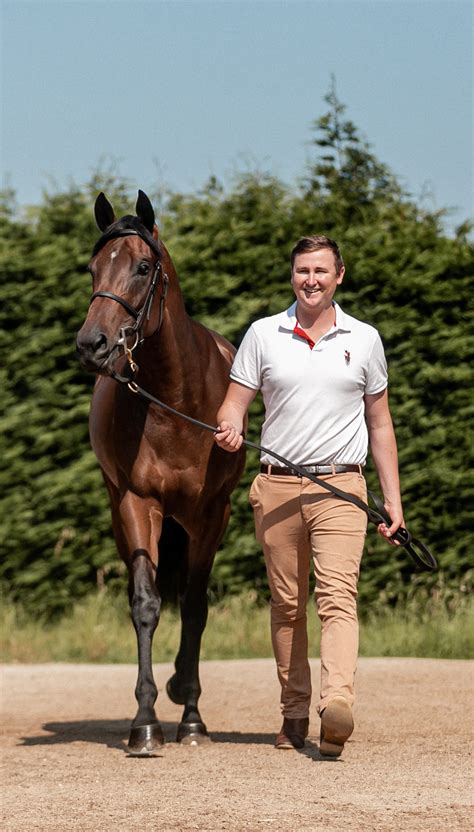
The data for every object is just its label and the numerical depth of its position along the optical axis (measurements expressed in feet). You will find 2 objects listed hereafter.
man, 36.58
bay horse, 38.91
